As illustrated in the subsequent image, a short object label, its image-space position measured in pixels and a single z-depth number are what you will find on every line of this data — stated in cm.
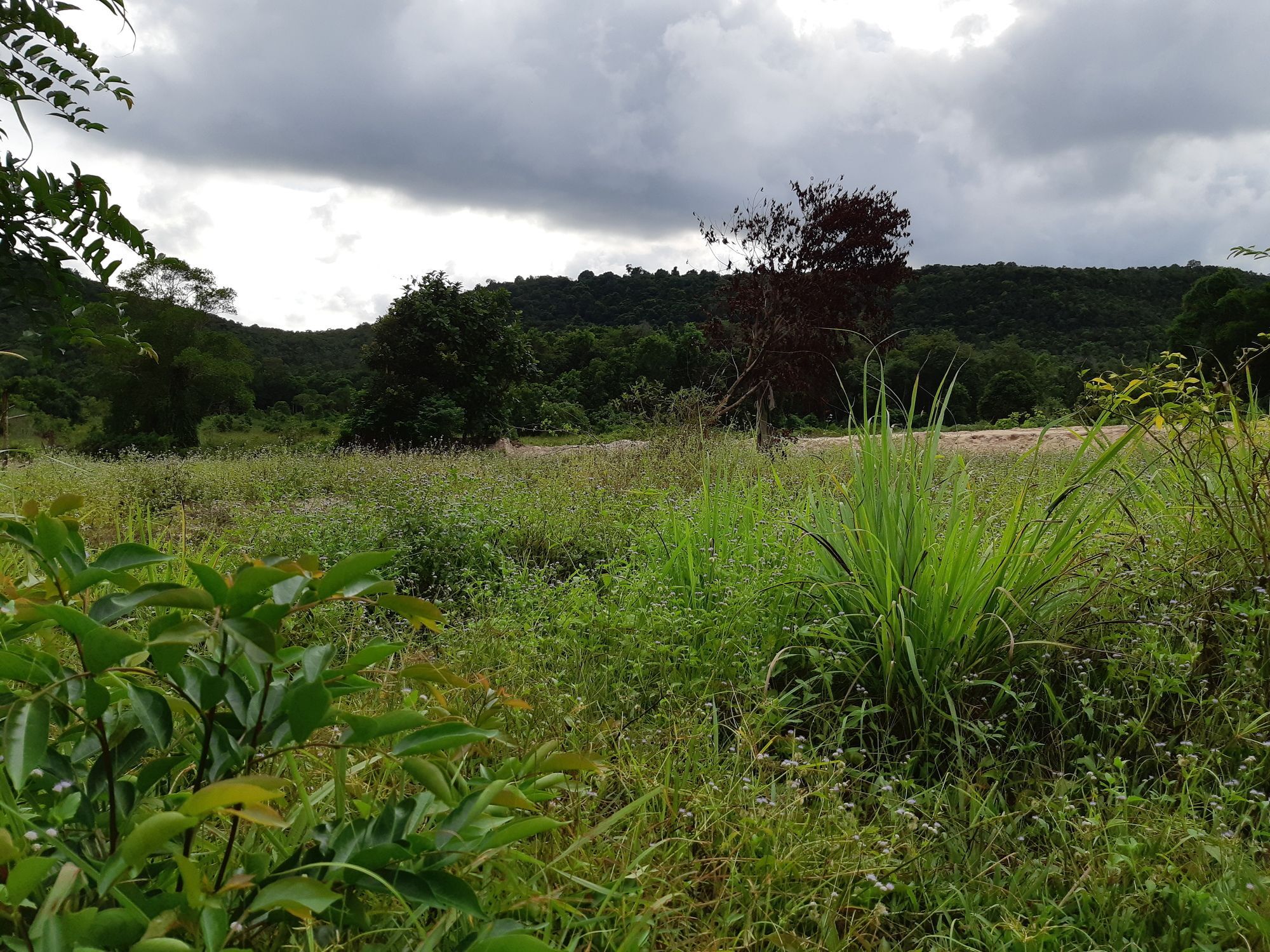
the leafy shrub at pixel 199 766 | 73
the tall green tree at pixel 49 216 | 158
